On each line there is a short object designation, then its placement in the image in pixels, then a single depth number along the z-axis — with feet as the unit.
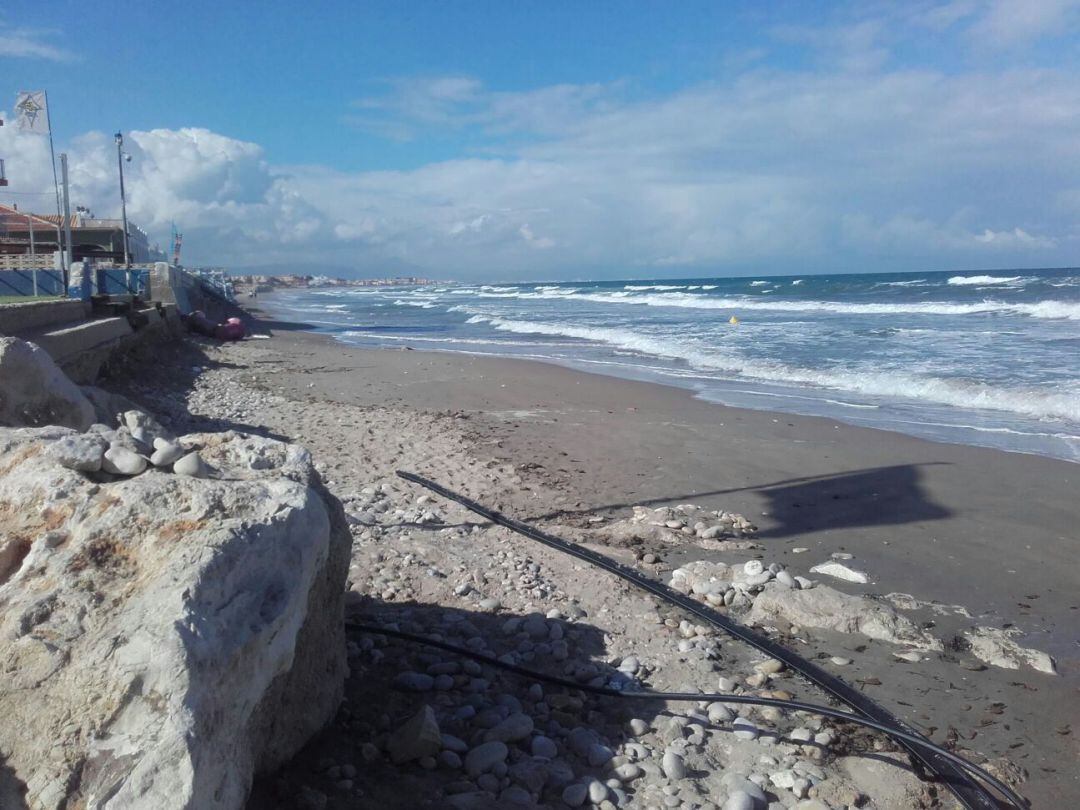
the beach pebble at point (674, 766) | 11.47
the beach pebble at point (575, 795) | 10.80
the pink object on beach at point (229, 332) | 81.39
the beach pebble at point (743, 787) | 11.05
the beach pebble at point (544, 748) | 11.82
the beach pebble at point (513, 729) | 12.07
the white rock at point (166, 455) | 10.30
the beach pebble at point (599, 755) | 11.76
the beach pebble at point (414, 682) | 13.35
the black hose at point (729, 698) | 11.98
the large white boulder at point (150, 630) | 7.09
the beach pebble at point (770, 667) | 14.92
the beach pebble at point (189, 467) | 10.18
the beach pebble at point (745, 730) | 12.65
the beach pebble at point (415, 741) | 11.13
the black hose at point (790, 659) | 11.55
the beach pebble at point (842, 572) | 19.76
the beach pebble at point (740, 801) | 10.79
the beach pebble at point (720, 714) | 13.05
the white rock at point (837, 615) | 16.56
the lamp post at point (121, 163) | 94.07
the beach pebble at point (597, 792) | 10.86
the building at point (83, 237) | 112.37
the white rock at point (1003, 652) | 15.57
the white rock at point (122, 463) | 9.88
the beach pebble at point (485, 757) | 11.18
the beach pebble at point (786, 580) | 18.48
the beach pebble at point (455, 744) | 11.59
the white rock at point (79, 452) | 9.63
